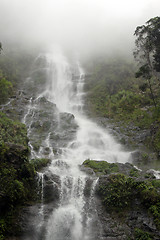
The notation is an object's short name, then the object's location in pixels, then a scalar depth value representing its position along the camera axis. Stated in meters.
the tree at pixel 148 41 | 23.45
